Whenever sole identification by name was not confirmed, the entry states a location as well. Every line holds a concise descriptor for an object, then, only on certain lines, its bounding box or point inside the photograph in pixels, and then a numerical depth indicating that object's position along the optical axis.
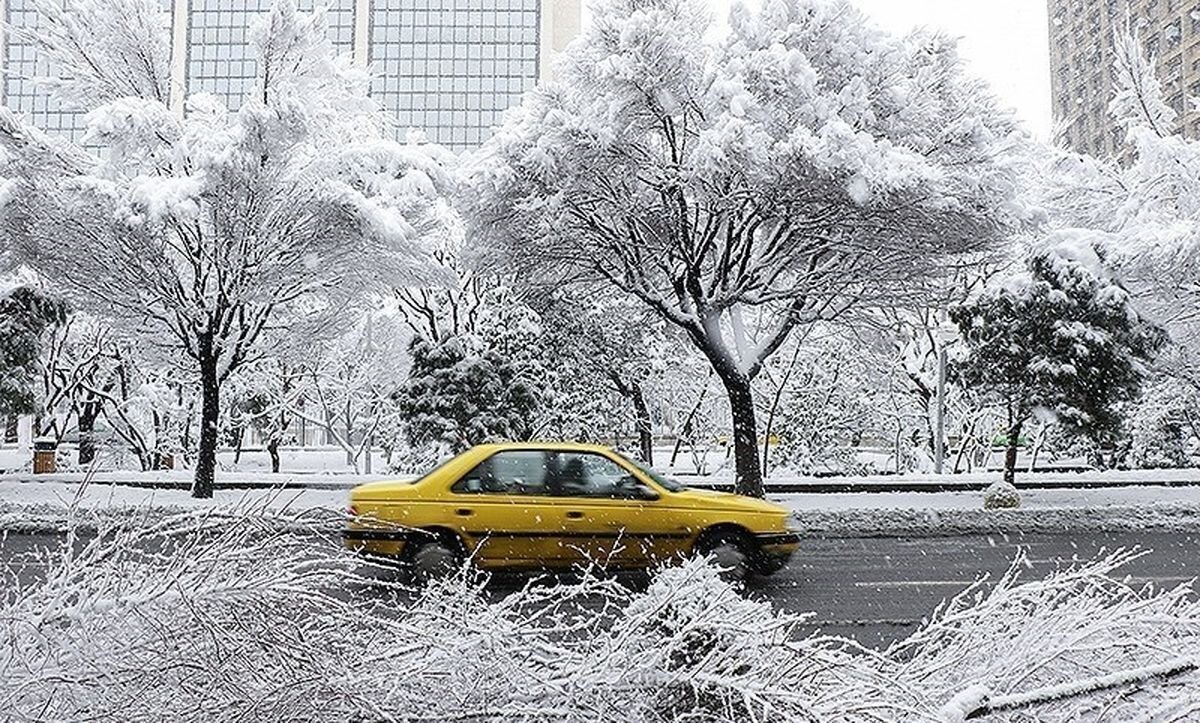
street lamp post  22.08
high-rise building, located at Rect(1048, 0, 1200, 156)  74.25
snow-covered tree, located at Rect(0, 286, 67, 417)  19.12
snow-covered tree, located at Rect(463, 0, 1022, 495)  15.05
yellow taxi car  9.48
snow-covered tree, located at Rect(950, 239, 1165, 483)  17.94
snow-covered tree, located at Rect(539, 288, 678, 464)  20.56
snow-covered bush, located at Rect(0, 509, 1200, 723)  2.22
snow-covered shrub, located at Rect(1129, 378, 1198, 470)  23.55
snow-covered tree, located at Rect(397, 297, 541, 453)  20.11
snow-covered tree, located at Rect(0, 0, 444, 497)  16.42
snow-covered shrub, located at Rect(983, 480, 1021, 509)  16.41
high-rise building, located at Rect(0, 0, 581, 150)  86.62
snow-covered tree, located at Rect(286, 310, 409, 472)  30.56
